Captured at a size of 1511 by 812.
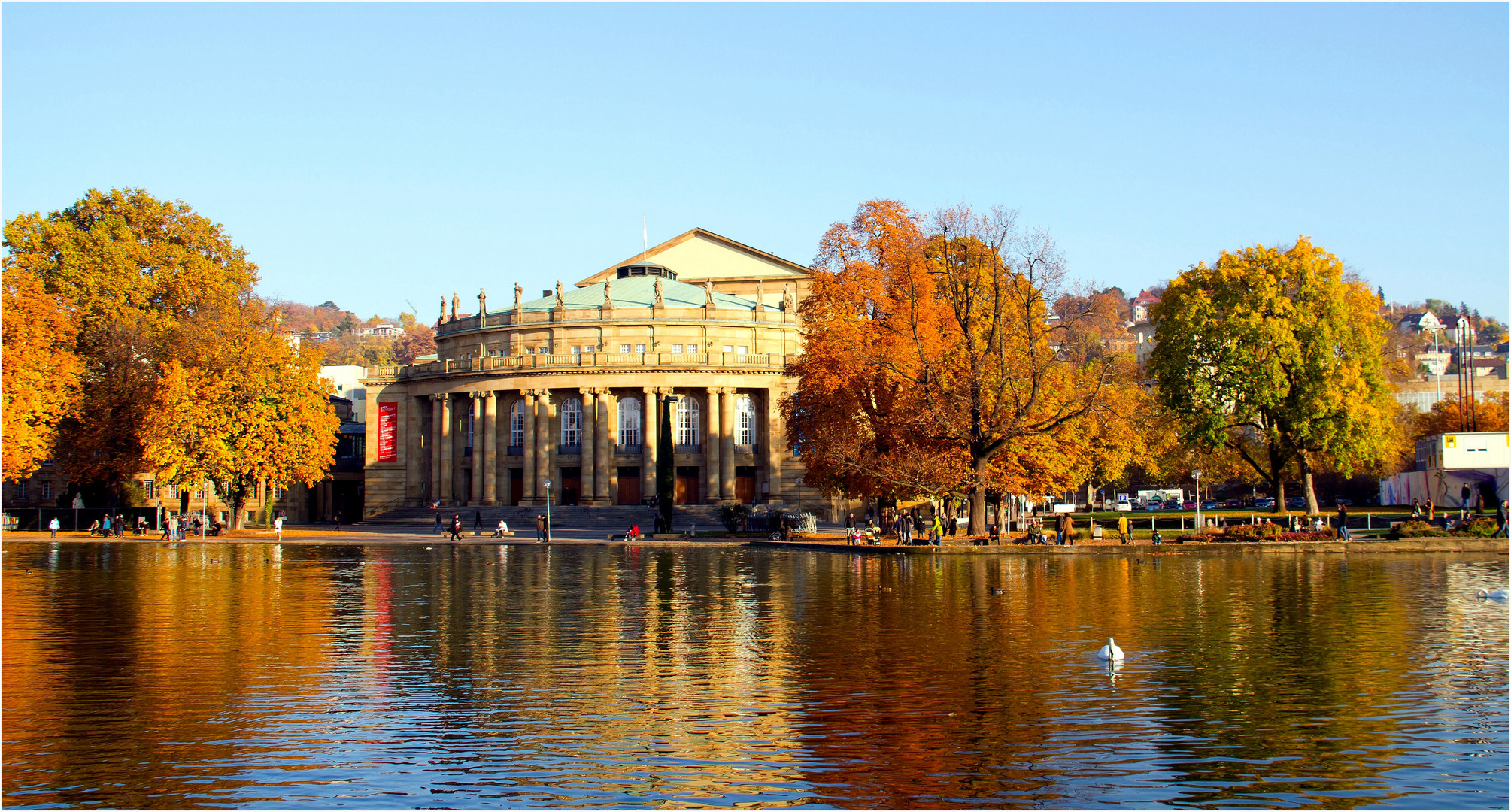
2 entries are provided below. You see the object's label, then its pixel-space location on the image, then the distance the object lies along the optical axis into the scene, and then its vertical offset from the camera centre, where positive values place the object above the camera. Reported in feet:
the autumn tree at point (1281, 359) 193.98 +18.04
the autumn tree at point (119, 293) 222.28 +37.01
